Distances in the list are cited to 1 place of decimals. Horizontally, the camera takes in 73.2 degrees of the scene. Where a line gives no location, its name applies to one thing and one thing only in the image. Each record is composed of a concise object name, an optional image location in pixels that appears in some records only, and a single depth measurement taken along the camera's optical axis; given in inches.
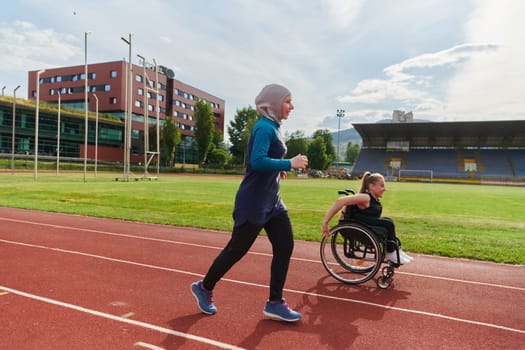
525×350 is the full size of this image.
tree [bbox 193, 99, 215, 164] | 2495.1
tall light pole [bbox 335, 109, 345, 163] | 3348.2
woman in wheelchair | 174.2
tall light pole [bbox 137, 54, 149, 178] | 1176.6
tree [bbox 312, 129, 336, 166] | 3473.4
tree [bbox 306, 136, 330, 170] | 3200.8
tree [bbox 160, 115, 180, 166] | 2256.4
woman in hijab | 117.6
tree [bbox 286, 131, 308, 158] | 3289.9
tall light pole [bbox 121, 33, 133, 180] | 1091.9
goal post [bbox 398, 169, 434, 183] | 2313.7
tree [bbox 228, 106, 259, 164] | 2987.2
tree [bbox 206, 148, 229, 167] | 2733.8
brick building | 2320.4
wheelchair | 171.9
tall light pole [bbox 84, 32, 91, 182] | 1075.3
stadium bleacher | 2289.6
